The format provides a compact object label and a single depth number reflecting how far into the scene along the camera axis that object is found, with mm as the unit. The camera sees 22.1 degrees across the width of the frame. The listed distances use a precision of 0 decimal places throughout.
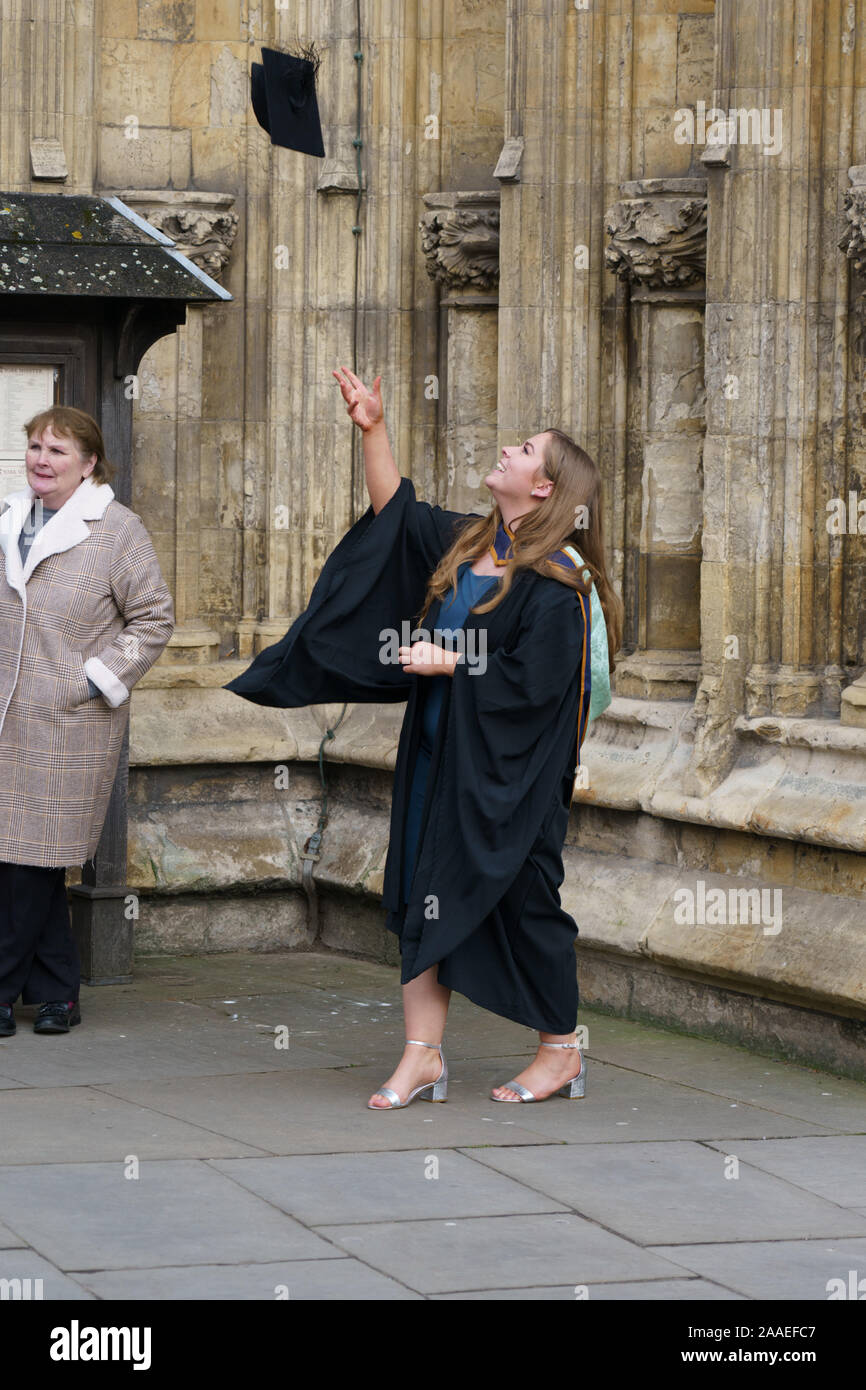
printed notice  6824
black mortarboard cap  7641
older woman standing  6297
